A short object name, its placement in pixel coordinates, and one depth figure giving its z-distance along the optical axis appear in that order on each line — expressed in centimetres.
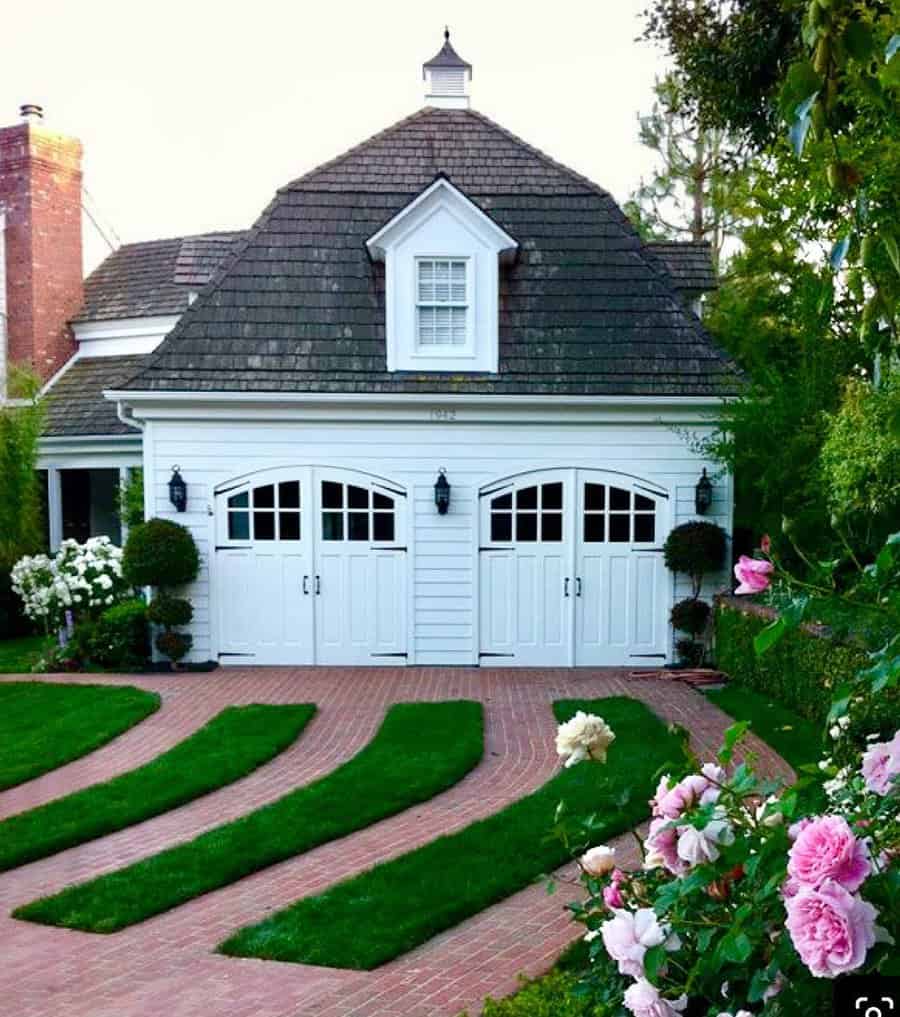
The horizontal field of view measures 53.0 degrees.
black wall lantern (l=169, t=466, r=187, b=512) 1080
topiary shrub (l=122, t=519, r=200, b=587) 1040
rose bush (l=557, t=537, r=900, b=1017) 163
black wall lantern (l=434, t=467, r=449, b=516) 1082
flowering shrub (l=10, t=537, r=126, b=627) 1127
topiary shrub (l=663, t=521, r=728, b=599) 1051
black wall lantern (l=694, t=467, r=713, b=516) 1075
